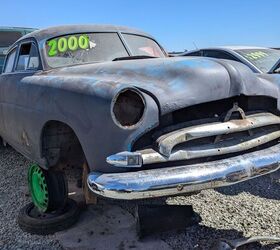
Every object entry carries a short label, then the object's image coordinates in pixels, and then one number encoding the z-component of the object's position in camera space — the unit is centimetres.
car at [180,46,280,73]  428
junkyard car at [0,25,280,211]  159
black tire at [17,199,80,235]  218
